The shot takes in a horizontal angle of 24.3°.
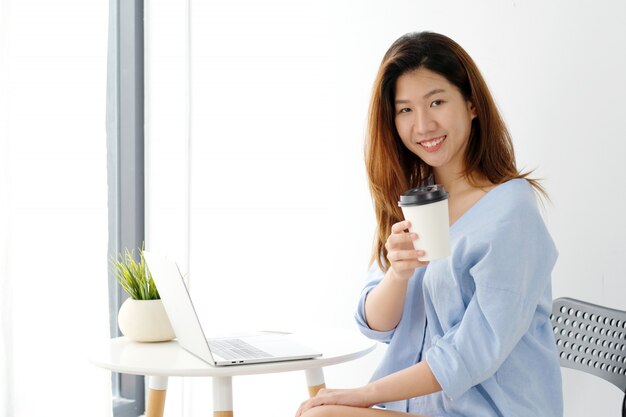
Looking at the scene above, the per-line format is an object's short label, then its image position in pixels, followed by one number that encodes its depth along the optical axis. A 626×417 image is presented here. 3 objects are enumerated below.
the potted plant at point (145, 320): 2.97
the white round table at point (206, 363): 2.68
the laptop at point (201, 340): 2.70
